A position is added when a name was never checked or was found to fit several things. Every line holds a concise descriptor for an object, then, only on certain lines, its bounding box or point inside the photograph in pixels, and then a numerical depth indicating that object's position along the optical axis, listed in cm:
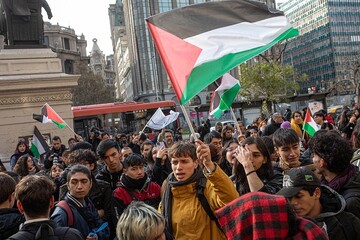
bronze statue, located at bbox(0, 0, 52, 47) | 1422
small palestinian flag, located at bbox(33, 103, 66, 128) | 1096
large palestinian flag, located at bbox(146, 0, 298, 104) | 417
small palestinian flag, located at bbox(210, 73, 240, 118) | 641
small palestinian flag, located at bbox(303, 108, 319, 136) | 875
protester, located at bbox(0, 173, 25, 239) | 328
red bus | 2259
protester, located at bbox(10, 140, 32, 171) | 945
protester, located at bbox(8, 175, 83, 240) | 278
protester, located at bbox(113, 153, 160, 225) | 443
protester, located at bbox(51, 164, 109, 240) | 360
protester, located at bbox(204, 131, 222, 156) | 650
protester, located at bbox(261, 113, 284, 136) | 1031
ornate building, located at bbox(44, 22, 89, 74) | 7019
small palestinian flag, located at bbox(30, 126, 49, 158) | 1012
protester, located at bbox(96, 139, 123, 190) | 517
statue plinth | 1385
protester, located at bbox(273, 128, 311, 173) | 416
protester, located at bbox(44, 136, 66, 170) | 861
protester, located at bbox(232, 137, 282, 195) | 365
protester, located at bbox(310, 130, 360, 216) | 307
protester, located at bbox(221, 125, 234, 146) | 856
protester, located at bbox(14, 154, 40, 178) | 668
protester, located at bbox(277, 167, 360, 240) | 255
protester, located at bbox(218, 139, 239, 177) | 542
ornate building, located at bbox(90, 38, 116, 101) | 13050
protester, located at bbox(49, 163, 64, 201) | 614
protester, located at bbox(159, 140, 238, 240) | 343
